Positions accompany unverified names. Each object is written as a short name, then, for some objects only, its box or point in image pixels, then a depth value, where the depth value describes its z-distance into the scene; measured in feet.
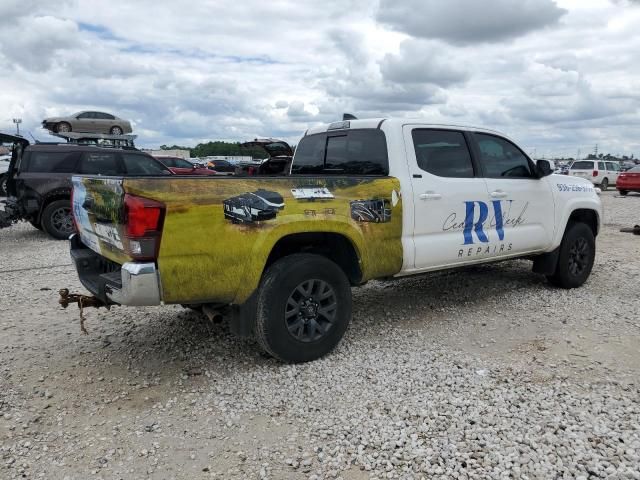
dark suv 32.27
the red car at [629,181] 72.43
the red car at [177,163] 69.47
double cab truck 11.19
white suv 86.43
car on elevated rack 82.38
